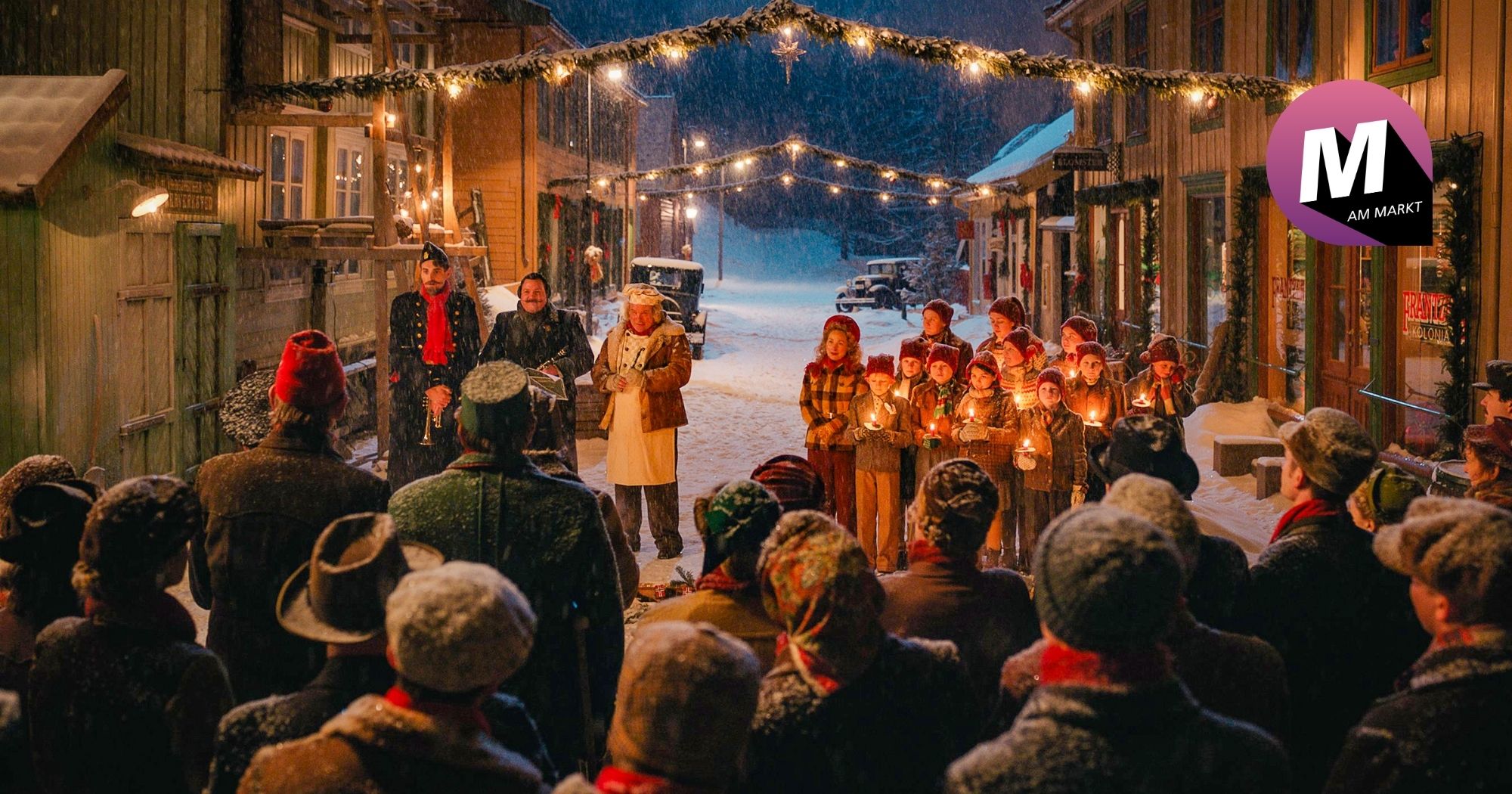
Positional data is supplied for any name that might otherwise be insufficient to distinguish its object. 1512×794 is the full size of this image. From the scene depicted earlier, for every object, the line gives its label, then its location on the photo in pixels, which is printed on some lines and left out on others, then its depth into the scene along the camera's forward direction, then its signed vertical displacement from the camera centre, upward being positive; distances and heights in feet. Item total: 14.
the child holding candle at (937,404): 28.22 -1.53
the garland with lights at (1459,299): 34.40 +0.73
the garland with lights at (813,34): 34.45 +6.86
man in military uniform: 29.17 -0.49
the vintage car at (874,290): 154.40 +4.38
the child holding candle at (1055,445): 27.58 -2.31
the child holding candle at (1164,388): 27.53 -1.17
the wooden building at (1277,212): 34.40 +5.08
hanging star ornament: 41.65 +8.58
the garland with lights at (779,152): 74.95 +9.37
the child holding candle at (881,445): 28.09 -2.34
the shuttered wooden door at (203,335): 35.73 -0.13
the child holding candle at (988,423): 27.63 -1.88
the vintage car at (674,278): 98.55 +3.82
